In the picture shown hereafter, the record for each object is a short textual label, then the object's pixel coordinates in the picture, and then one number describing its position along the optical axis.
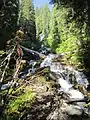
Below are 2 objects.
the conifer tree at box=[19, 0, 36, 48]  20.24
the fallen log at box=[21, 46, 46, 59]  9.34
